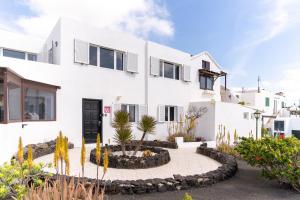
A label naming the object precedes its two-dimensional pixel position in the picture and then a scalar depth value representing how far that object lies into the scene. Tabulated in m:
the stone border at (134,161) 7.51
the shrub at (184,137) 13.97
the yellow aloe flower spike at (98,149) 2.98
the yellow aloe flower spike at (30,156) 2.81
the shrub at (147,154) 8.61
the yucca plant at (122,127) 8.41
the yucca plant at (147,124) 8.89
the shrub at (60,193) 3.11
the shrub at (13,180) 3.61
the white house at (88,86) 9.35
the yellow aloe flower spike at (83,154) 2.74
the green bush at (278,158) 5.61
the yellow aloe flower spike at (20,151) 2.80
